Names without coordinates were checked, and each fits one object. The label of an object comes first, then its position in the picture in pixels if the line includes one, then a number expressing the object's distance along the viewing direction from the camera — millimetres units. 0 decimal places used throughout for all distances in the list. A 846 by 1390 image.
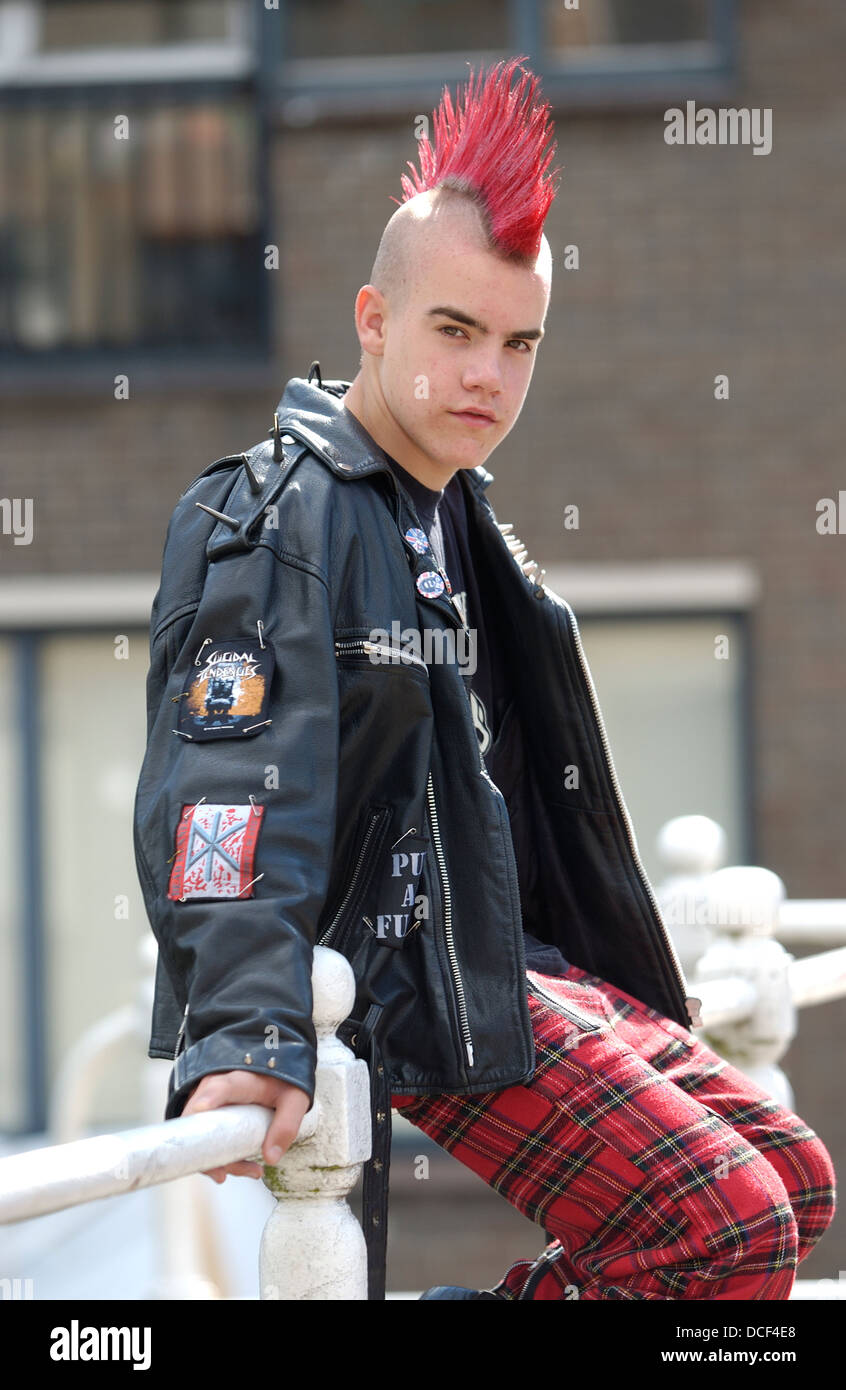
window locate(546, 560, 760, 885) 14297
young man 4285
